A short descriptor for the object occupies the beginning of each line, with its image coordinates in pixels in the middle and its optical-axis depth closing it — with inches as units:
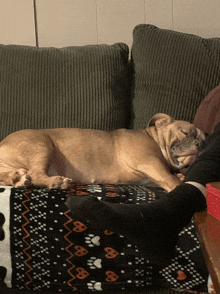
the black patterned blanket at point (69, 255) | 49.3
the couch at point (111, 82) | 83.7
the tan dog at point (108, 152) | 69.3
